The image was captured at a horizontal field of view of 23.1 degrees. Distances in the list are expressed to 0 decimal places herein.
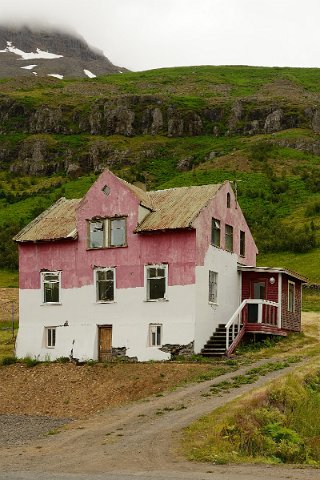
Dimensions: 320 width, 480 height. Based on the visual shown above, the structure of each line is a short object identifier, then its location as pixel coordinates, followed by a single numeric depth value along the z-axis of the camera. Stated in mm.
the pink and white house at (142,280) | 36500
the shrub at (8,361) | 37656
